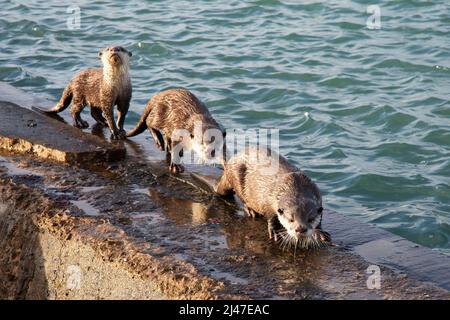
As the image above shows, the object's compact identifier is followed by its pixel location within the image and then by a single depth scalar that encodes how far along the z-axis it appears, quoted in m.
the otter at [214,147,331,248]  4.69
